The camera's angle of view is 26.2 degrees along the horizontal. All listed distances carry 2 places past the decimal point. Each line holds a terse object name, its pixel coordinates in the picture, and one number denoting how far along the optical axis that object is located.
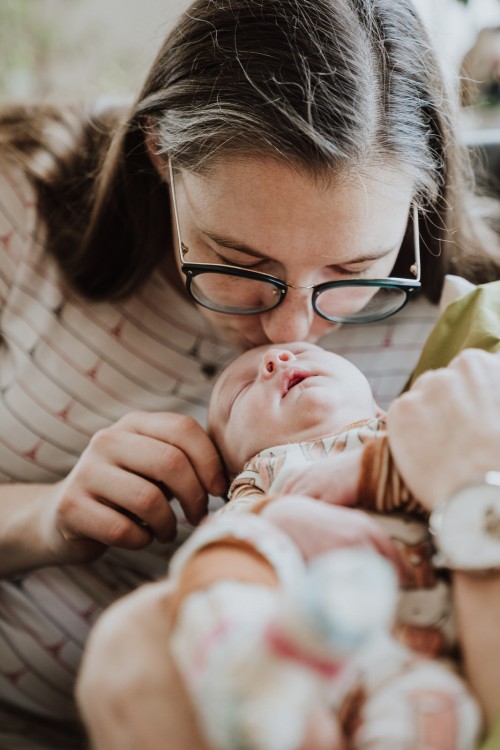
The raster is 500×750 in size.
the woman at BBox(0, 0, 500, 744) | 0.54
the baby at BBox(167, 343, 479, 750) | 0.33
